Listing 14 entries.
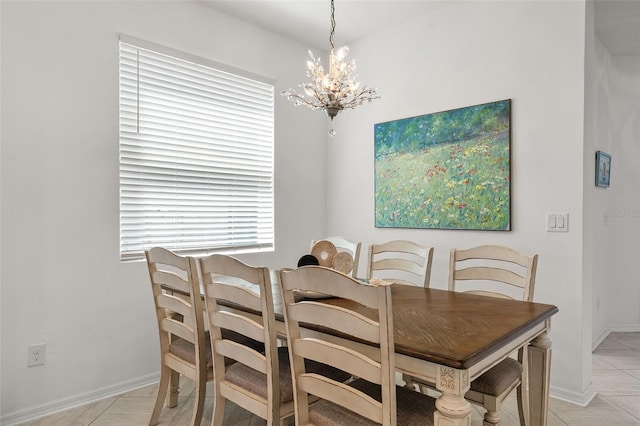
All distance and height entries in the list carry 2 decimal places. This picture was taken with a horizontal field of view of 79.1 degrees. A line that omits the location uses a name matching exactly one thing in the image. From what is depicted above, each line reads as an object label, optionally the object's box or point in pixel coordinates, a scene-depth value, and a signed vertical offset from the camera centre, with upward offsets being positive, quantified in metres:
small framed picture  3.30 +0.38
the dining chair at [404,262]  2.38 -0.33
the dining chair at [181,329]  1.86 -0.61
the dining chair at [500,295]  1.62 -0.58
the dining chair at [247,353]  1.55 -0.61
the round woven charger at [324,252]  2.17 -0.24
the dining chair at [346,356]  1.17 -0.49
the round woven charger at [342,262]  2.15 -0.29
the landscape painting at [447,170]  2.76 +0.32
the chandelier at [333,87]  2.07 +0.67
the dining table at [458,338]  1.16 -0.44
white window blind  2.69 +0.43
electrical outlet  2.24 -0.84
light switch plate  2.48 -0.07
